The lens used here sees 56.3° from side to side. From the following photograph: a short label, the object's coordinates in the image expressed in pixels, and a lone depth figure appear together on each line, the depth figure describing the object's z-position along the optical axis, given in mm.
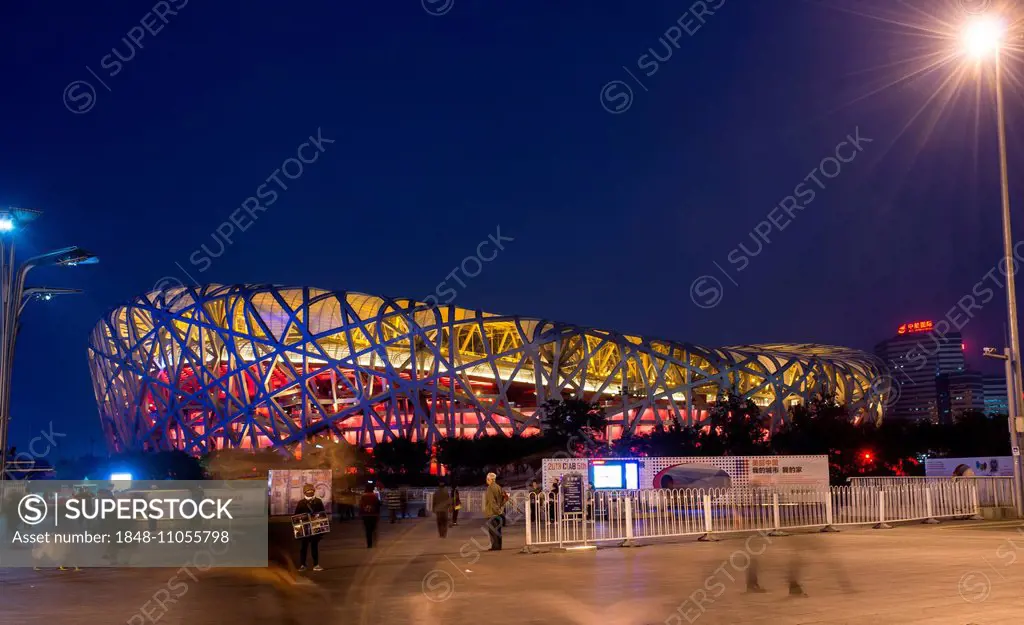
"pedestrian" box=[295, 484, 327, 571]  16500
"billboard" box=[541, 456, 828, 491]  25144
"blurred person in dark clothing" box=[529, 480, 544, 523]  19641
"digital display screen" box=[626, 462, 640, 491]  24375
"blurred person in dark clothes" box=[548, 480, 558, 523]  21406
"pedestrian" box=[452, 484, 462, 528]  30928
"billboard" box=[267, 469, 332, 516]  31250
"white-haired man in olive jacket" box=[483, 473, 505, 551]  19172
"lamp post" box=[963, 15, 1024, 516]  22859
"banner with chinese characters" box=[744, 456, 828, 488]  25172
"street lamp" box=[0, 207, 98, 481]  18375
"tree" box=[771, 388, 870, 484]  55438
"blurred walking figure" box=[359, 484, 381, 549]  21203
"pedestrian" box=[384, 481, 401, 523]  33219
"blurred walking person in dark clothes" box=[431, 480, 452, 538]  23530
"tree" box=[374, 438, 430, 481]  59625
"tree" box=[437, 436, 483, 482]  59812
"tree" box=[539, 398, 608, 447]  57406
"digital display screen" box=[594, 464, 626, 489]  23844
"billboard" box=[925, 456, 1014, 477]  32094
